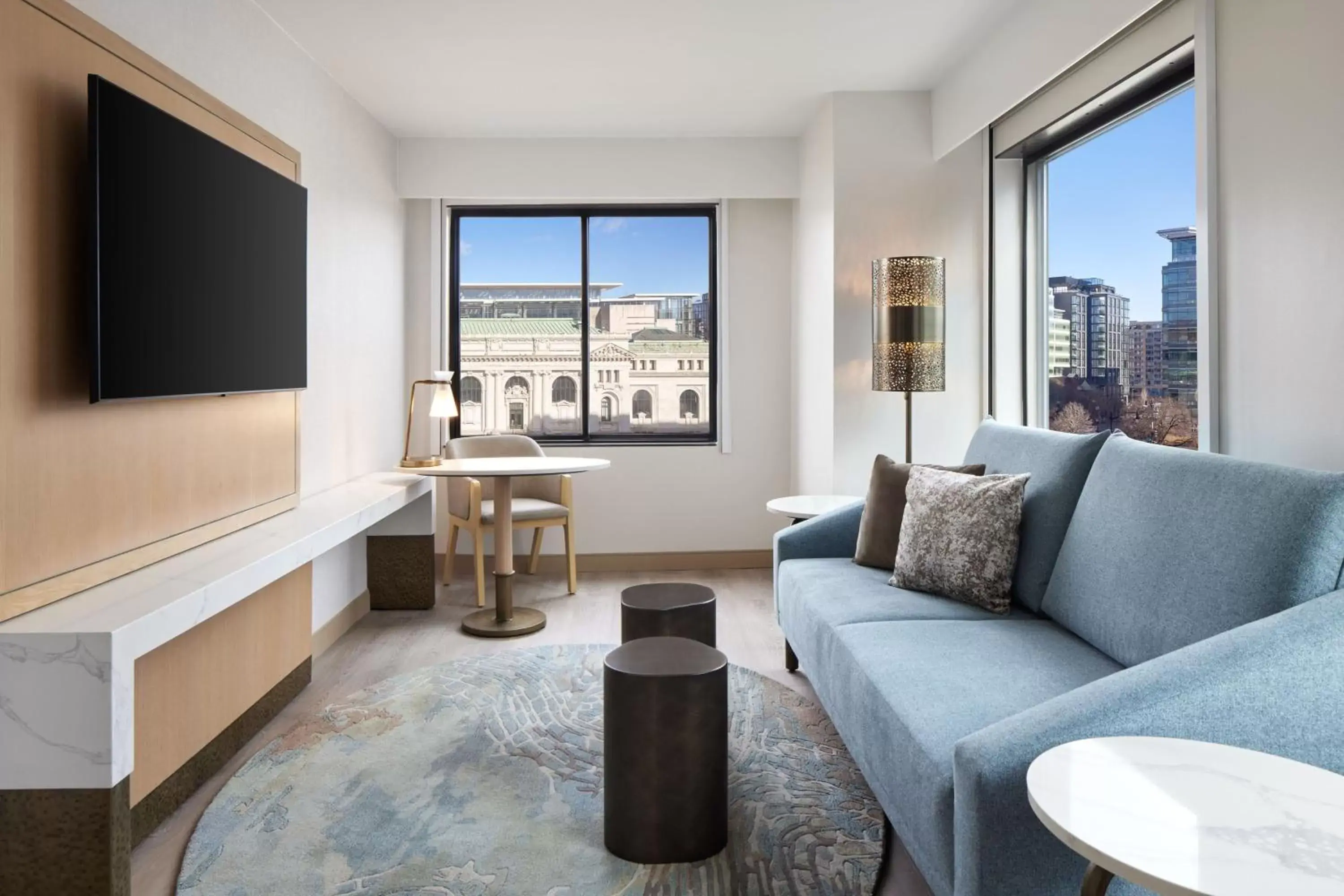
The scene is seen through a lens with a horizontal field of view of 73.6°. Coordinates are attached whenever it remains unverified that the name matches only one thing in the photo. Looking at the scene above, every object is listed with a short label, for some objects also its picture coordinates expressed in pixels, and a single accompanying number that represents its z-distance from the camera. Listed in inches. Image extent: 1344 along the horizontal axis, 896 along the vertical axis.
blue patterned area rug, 79.3
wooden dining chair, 180.2
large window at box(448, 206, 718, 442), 215.6
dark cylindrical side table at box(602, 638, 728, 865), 80.7
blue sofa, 56.2
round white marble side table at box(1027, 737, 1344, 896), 39.3
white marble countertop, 71.1
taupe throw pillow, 122.0
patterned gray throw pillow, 102.0
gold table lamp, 175.0
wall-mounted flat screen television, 81.7
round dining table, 159.3
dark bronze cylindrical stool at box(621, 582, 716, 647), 111.5
